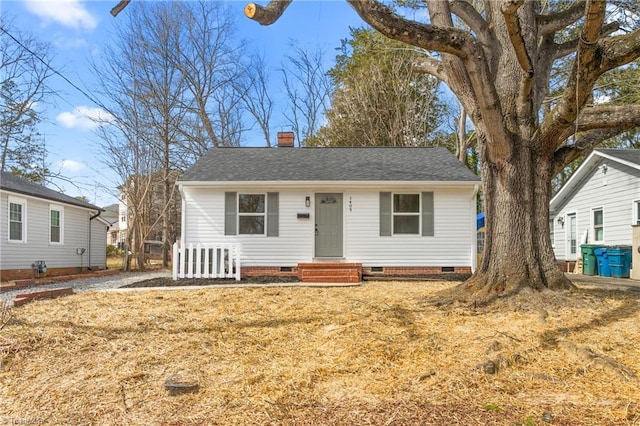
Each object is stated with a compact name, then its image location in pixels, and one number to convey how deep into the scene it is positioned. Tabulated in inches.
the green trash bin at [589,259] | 514.7
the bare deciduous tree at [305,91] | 954.1
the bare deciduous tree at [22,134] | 626.3
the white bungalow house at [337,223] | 420.5
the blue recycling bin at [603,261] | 486.3
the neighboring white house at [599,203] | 477.1
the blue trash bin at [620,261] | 464.4
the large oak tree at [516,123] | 211.5
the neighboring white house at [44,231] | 453.4
